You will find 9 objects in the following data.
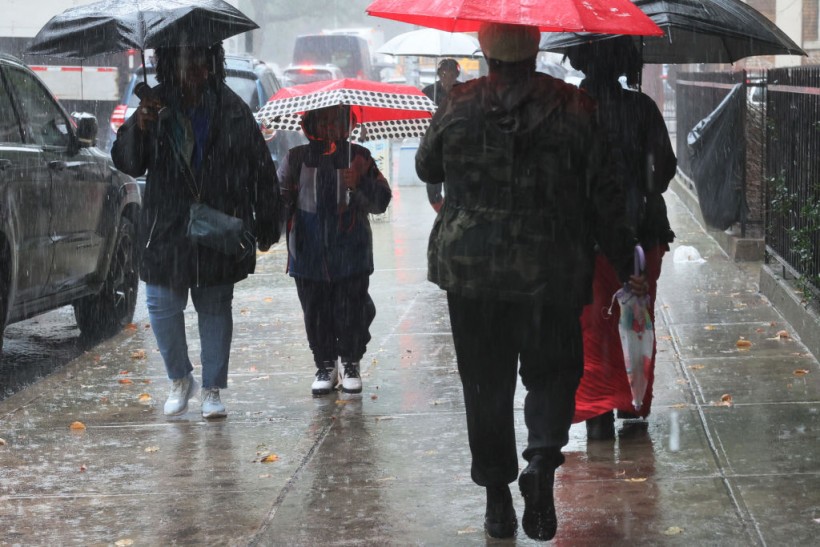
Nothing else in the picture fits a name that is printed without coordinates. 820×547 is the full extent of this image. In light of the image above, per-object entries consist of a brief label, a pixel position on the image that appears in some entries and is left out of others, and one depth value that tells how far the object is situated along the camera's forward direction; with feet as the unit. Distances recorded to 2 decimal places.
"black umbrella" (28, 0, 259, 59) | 39.70
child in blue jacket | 44.65
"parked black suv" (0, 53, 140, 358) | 48.90
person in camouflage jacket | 27.85
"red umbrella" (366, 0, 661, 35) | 27.82
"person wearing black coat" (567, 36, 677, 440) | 35.66
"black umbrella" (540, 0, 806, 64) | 37.23
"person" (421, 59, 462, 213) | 76.55
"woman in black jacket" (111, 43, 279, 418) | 40.47
